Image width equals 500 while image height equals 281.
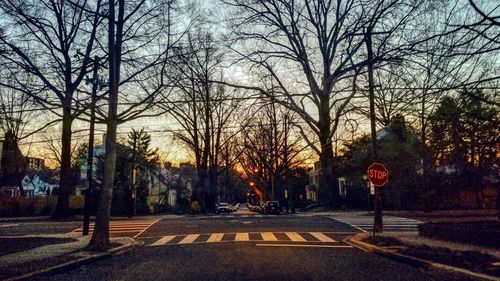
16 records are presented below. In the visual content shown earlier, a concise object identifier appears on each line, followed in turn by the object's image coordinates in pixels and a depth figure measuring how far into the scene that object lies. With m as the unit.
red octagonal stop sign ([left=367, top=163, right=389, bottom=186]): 17.48
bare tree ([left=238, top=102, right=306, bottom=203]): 50.00
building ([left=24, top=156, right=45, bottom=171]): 72.99
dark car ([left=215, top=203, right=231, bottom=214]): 58.84
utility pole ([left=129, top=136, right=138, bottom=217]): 41.91
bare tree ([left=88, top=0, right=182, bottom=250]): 16.06
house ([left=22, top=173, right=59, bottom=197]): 87.36
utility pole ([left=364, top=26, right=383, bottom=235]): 18.70
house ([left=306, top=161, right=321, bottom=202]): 81.78
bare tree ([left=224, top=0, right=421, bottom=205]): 31.14
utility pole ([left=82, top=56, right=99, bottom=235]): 20.17
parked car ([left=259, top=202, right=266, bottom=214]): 50.93
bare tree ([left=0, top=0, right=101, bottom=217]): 16.34
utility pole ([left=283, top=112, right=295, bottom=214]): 48.44
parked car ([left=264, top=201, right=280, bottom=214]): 47.94
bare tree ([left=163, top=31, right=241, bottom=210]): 48.24
